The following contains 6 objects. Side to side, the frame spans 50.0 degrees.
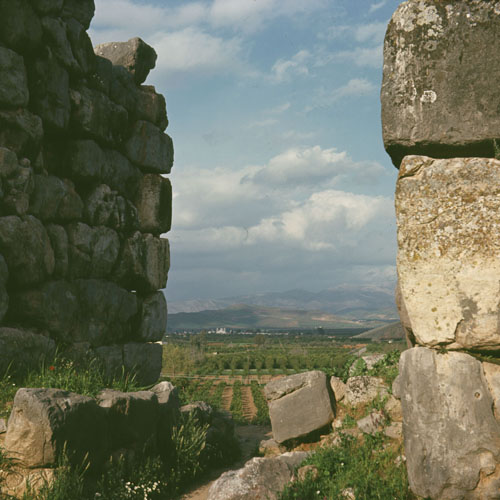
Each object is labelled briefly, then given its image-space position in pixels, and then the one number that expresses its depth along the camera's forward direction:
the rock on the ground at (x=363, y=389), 8.24
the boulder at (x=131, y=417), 7.46
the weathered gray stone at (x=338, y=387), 8.88
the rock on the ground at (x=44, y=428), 6.17
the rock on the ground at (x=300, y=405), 8.73
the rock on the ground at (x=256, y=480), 6.22
